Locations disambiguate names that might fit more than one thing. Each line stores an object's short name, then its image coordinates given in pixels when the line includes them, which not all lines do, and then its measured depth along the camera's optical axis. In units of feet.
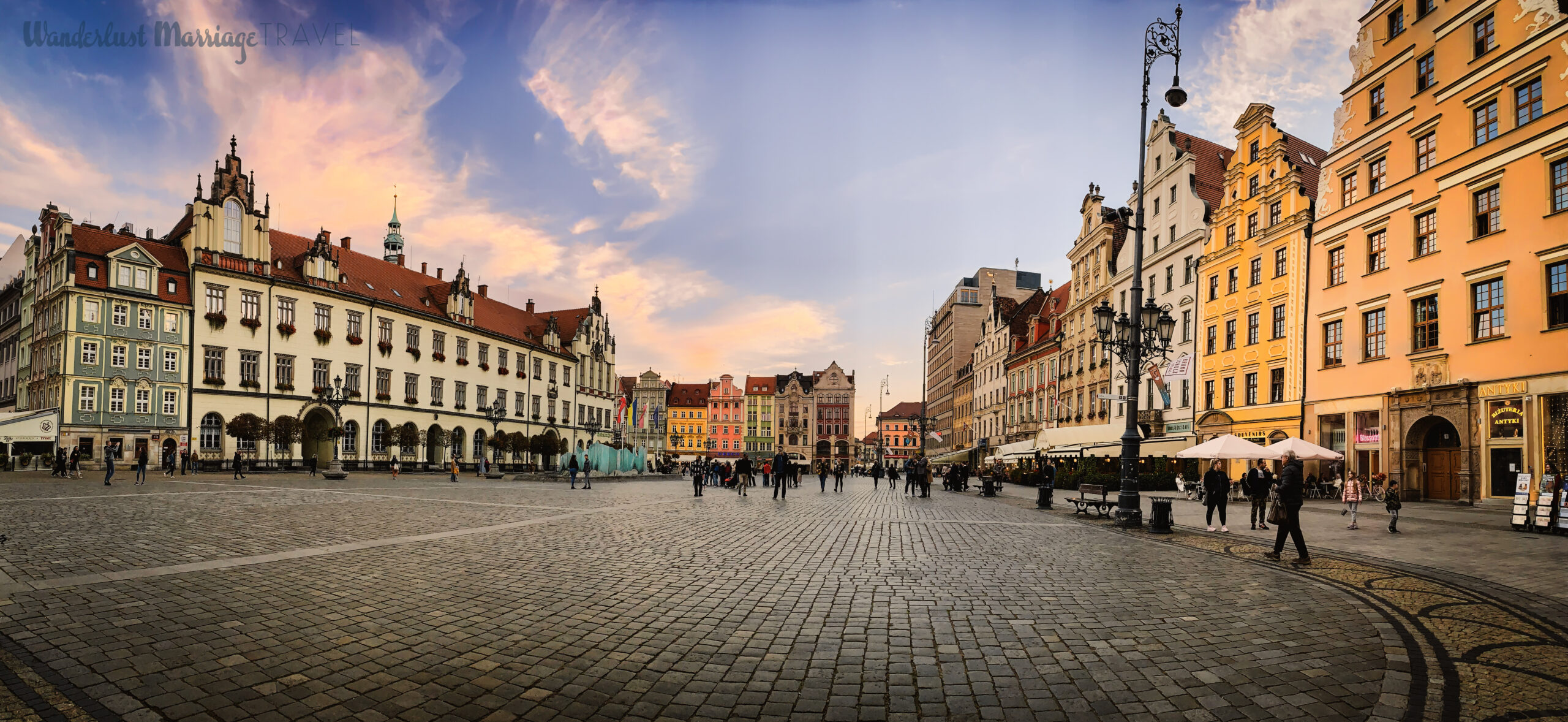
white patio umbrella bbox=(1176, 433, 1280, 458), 71.56
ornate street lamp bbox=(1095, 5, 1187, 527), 58.34
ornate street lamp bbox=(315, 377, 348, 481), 130.31
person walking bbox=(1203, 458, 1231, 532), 58.13
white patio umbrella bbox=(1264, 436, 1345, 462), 70.08
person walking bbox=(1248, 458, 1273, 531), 59.57
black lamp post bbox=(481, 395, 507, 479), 219.61
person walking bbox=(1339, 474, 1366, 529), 61.62
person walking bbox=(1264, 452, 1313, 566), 38.11
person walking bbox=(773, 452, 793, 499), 95.09
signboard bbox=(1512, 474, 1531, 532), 56.44
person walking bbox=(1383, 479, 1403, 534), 55.21
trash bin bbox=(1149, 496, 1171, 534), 54.34
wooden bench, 66.69
